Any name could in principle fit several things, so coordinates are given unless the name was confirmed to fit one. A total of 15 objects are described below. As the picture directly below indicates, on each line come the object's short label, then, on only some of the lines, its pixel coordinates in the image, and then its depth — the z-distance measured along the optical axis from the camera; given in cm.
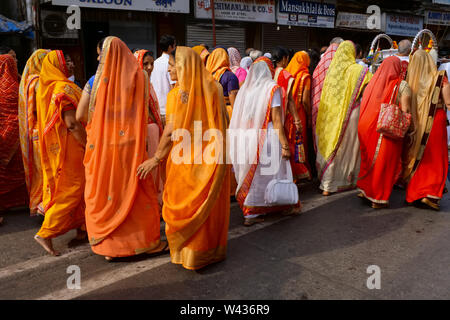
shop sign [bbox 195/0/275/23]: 1058
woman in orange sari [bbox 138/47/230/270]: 289
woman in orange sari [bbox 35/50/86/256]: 332
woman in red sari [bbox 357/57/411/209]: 445
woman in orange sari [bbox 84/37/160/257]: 304
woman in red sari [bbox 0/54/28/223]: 446
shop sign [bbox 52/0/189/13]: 837
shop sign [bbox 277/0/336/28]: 1204
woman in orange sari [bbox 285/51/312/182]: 542
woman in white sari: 397
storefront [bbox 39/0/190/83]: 882
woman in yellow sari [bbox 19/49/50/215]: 402
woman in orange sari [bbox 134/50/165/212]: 354
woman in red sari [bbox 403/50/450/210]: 444
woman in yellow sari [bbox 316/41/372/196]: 505
